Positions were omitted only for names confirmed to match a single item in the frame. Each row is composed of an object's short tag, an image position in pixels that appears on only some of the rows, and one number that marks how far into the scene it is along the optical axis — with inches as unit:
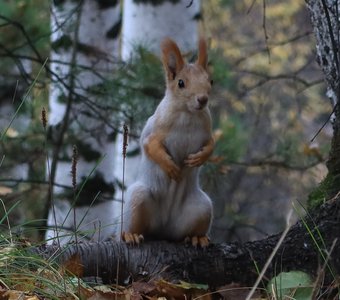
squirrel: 289.6
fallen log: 262.8
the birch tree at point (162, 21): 519.8
